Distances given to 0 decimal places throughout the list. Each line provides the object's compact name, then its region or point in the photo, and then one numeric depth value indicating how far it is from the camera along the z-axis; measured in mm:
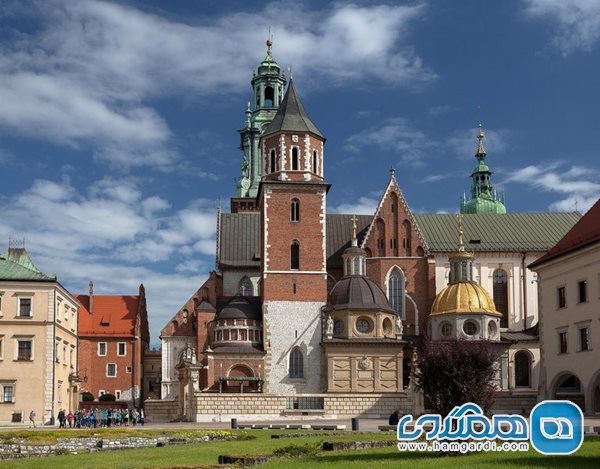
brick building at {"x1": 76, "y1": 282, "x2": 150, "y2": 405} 83125
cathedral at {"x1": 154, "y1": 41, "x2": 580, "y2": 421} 62625
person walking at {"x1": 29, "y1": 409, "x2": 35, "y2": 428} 55322
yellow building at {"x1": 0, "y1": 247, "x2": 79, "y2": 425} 57844
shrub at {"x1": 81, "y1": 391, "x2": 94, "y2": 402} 77688
